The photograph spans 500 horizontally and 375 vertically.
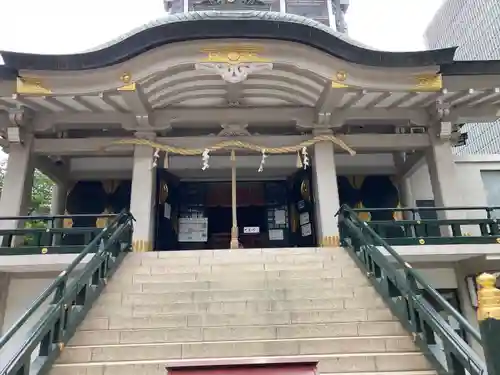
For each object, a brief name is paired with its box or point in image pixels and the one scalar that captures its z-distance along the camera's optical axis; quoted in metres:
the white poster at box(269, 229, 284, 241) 11.47
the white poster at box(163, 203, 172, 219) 10.51
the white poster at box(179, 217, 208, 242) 11.29
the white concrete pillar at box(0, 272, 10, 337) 7.84
